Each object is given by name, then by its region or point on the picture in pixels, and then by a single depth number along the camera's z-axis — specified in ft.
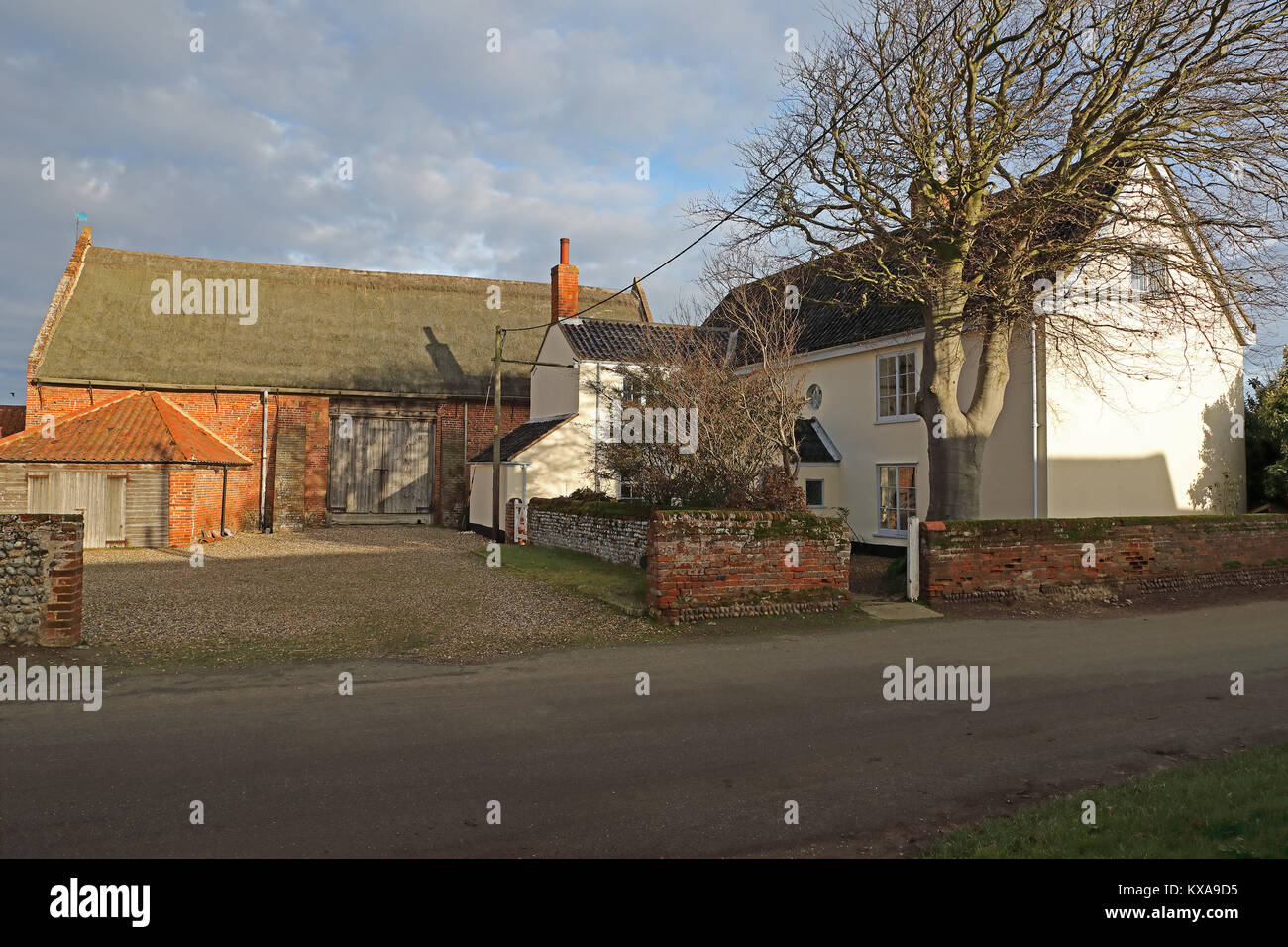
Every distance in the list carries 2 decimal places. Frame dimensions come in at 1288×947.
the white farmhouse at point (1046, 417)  56.54
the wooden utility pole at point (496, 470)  72.79
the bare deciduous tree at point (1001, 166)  42.39
